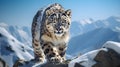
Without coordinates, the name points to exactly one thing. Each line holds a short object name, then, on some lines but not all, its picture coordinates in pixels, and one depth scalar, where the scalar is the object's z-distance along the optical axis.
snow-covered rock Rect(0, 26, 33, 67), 48.67
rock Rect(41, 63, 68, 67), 5.89
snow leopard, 7.06
